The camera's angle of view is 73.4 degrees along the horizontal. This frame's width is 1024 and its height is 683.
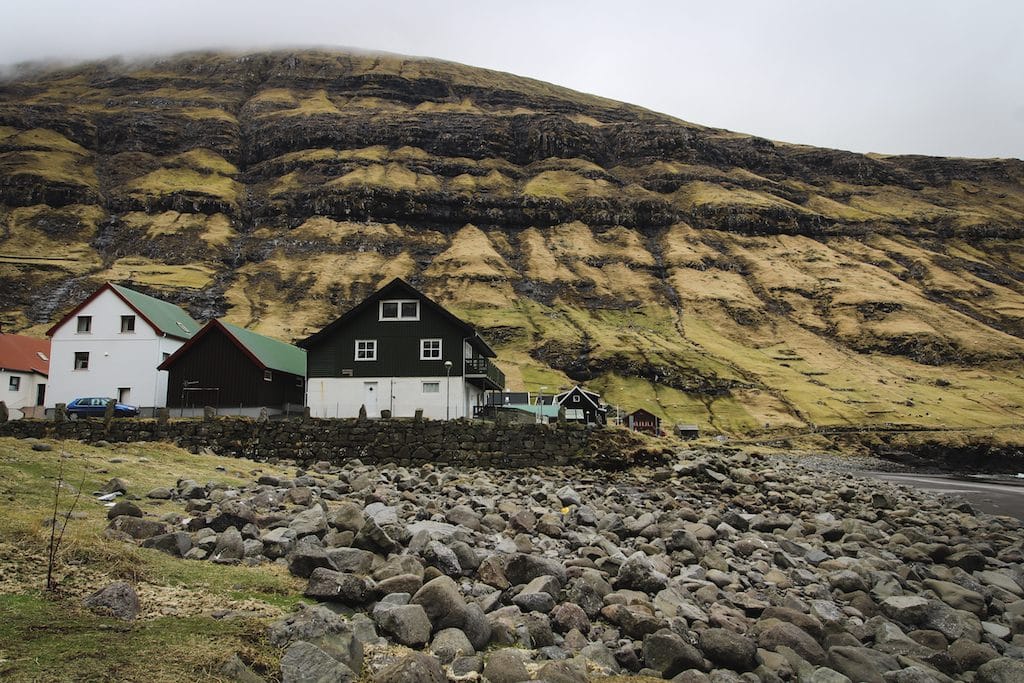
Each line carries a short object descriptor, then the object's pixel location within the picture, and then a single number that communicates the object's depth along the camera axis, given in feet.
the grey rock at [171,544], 33.86
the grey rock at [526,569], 38.58
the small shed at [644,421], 284.82
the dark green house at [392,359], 160.04
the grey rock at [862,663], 33.01
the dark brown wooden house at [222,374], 165.68
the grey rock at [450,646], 26.99
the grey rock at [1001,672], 34.27
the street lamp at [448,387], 159.01
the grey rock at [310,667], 21.71
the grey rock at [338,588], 29.50
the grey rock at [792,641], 34.47
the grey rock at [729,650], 32.32
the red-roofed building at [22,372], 208.13
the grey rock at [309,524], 38.13
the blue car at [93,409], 148.77
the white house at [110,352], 181.98
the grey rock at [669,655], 30.78
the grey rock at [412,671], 22.63
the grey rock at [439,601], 29.30
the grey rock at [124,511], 39.17
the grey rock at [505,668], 25.81
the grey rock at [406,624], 27.30
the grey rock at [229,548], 33.78
